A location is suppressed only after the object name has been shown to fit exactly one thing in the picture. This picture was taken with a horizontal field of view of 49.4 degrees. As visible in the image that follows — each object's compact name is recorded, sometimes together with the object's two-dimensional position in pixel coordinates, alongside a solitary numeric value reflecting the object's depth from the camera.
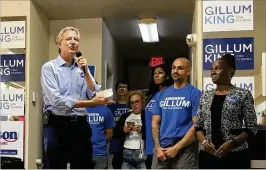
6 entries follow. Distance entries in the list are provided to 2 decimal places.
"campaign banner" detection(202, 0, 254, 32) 3.13
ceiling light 3.81
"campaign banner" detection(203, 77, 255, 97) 3.19
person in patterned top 2.62
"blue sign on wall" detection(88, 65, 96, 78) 3.72
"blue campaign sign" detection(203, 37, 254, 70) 3.30
